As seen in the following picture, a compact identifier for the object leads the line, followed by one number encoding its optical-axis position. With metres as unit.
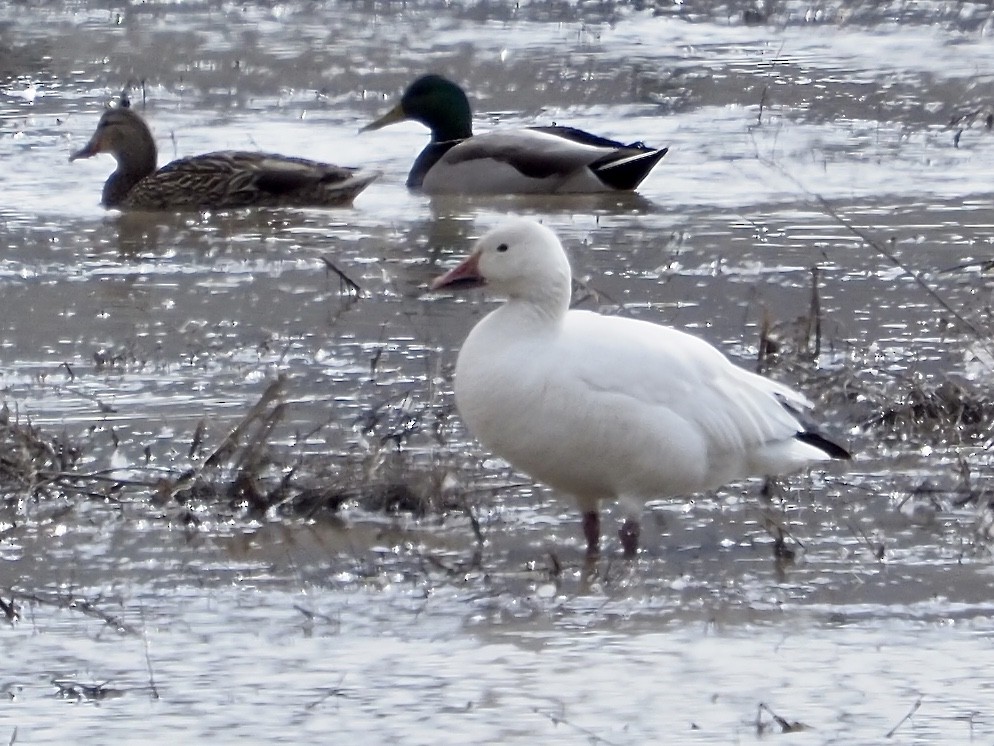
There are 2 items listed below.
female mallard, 23.27
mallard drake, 24.34
